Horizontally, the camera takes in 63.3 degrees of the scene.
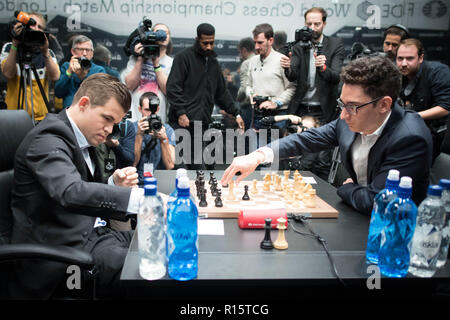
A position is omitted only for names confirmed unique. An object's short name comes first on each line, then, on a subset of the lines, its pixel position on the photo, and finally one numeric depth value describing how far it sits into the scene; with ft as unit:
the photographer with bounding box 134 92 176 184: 8.91
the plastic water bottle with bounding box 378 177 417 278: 3.74
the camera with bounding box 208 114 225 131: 10.14
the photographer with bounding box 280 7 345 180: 11.75
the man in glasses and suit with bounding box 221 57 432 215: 5.39
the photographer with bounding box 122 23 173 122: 11.31
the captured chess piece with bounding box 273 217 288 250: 4.23
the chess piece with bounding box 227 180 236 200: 5.97
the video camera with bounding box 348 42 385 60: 10.98
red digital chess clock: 4.85
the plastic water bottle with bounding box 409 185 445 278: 3.71
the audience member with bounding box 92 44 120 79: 14.57
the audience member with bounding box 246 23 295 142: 12.48
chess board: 5.34
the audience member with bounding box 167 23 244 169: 12.07
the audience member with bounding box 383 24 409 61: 11.62
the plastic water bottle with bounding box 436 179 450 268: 3.89
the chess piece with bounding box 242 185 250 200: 5.96
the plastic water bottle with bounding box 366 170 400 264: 3.92
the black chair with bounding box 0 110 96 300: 4.24
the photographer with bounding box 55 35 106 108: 11.05
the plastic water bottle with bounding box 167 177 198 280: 3.63
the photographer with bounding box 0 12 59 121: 9.59
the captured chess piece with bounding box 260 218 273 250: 4.26
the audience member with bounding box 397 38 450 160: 10.27
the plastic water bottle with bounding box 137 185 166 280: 3.63
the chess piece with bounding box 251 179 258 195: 6.38
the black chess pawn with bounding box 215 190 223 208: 5.53
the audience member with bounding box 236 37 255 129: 15.46
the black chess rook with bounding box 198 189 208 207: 5.57
